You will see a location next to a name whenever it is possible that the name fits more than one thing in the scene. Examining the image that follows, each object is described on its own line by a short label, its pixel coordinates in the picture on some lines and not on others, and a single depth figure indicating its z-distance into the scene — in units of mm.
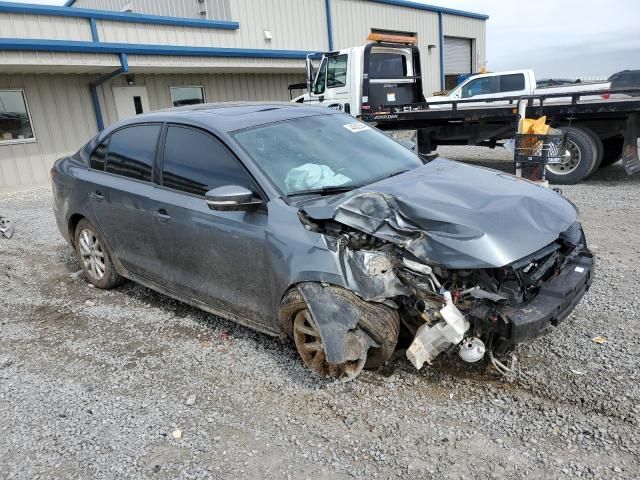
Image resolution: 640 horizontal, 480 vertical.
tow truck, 8367
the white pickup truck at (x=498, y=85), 14172
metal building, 11680
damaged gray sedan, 2783
